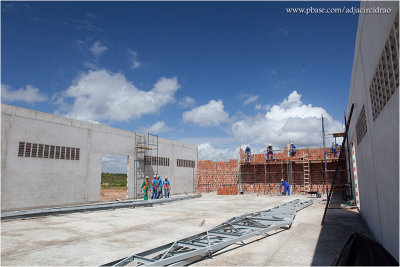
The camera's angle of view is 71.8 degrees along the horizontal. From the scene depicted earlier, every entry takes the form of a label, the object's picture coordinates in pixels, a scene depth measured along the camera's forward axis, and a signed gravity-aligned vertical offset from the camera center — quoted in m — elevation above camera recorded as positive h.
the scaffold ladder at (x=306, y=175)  22.69 -0.06
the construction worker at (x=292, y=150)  23.09 +2.01
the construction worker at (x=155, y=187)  18.44 -0.83
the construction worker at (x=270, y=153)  23.86 +1.84
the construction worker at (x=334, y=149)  20.31 +1.85
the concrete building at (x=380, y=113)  3.60 +1.01
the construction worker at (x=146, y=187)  17.98 -0.81
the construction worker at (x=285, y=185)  22.08 -0.85
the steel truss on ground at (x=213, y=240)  4.63 -1.37
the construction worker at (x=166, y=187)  19.49 -0.89
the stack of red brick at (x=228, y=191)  24.06 -1.44
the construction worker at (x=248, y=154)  25.22 +1.84
